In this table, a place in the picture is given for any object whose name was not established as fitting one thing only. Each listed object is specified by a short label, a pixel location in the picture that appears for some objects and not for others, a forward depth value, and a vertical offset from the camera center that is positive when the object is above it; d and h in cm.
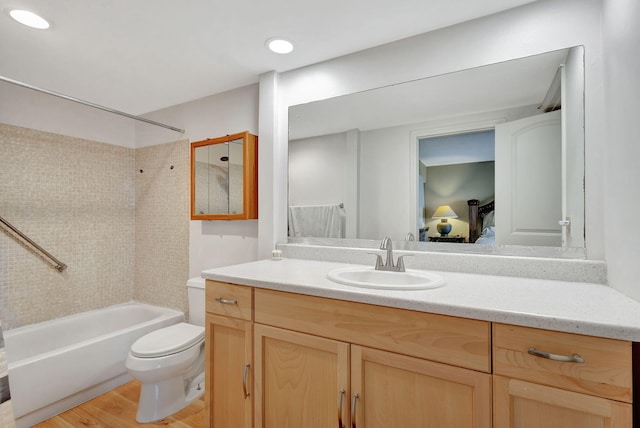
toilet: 176 -91
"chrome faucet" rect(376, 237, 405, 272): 154 -24
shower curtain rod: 163 +70
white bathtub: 173 -95
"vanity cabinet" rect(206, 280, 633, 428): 83 -52
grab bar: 218 -25
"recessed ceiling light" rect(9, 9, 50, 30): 143 +93
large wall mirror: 136 +28
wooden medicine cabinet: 212 +26
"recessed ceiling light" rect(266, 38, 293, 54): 169 +95
